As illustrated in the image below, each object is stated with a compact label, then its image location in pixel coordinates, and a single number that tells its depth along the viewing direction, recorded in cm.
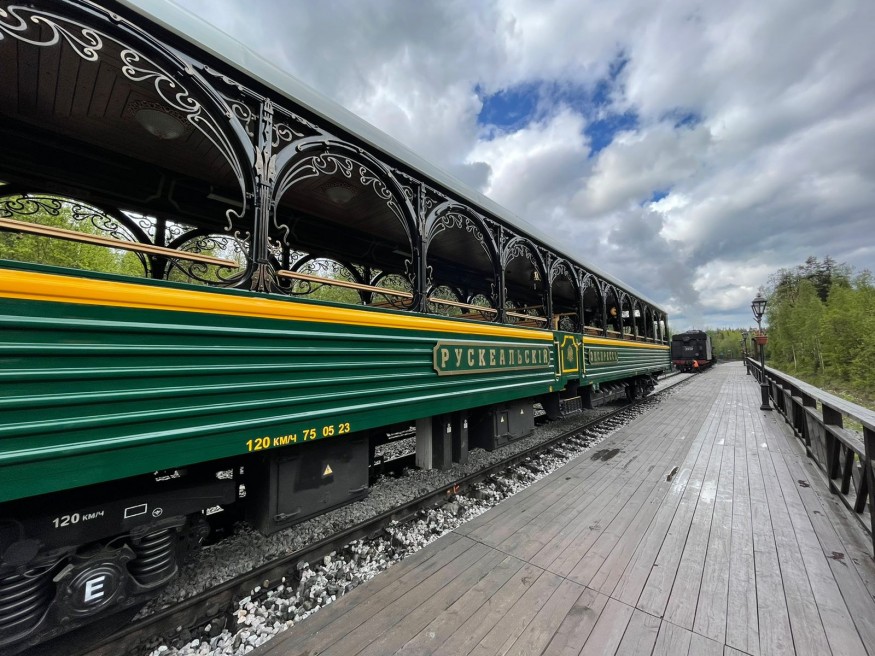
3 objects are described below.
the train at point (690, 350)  2698
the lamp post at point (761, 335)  872
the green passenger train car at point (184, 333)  143
